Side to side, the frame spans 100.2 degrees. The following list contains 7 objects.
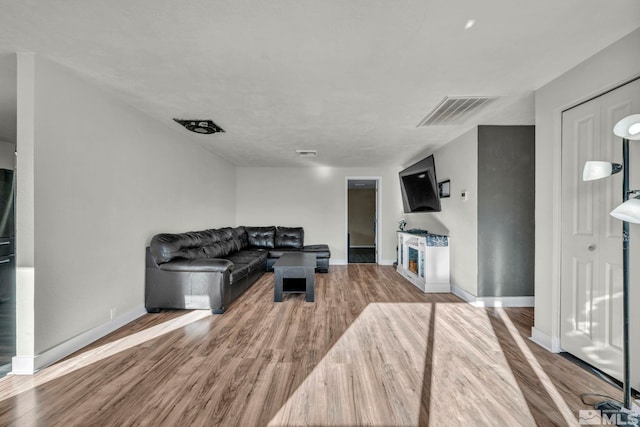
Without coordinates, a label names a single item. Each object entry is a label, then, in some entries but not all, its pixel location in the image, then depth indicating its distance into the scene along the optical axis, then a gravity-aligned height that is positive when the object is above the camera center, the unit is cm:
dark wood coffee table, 376 -88
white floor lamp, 148 +7
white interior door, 195 -20
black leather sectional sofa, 332 -83
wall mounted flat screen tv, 451 +47
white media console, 432 -84
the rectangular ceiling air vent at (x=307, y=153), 509 +115
